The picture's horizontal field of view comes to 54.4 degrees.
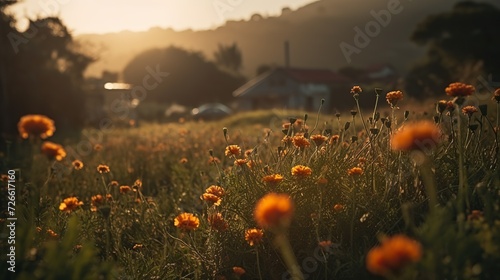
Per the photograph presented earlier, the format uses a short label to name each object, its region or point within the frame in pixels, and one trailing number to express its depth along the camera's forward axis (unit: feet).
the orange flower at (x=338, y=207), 8.89
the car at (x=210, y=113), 116.16
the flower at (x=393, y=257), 3.74
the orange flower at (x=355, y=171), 8.97
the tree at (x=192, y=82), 188.55
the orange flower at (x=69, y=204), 9.23
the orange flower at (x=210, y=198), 8.44
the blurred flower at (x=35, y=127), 7.64
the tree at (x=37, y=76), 62.49
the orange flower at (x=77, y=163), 13.98
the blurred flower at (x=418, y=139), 5.08
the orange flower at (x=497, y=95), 9.53
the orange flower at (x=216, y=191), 9.06
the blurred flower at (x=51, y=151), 7.27
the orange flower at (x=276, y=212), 4.51
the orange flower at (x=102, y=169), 11.97
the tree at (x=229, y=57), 279.28
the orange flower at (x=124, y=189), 12.64
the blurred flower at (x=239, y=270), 7.60
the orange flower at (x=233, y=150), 10.11
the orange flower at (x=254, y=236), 8.05
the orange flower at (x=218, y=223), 8.84
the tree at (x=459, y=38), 100.63
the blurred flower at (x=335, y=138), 11.79
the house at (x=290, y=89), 137.28
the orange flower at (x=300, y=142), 9.46
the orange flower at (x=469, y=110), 10.22
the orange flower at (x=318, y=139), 9.78
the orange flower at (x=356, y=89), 11.27
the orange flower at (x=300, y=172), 8.30
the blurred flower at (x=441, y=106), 9.86
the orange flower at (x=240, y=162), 9.67
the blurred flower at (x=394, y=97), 10.08
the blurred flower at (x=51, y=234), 8.64
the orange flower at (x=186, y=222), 7.91
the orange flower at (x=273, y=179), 8.46
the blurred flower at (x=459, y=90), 7.96
